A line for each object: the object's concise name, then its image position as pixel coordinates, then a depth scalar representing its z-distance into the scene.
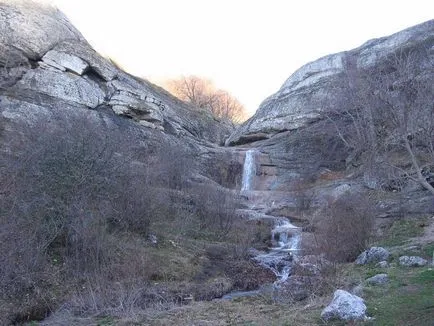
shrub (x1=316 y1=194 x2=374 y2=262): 15.60
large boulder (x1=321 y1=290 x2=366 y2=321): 7.73
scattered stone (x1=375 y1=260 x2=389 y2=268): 12.88
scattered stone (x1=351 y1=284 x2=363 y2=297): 9.57
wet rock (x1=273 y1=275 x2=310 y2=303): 10.88
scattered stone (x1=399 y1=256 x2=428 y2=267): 12.17
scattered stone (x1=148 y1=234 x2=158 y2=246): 17.47
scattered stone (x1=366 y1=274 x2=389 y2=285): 10.53
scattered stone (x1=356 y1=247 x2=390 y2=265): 13.92
